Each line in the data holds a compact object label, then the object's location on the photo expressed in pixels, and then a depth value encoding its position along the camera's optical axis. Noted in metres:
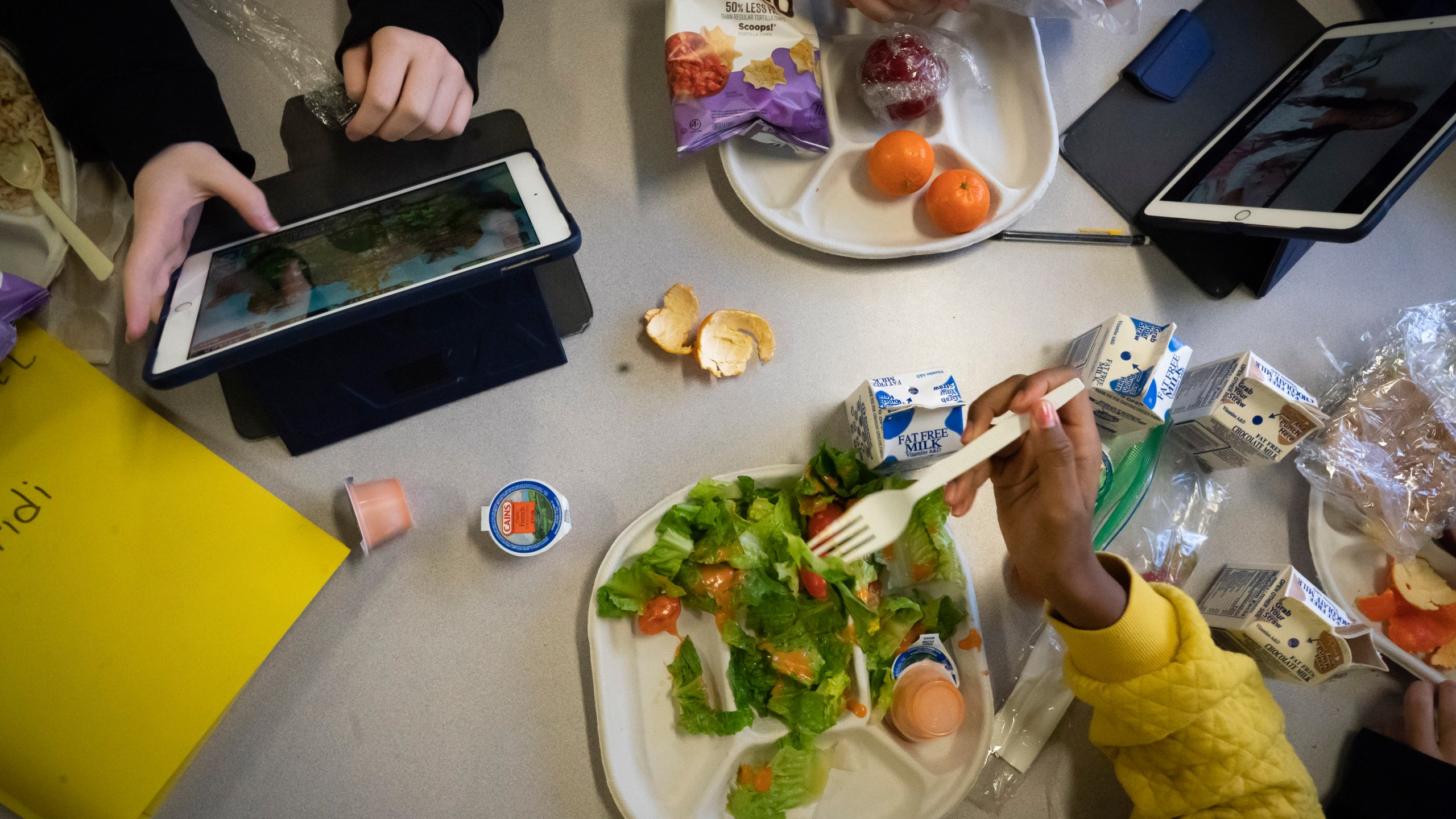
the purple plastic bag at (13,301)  0.88
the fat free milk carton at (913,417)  0.87
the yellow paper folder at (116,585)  0.87
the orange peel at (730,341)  1.00
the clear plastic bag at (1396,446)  0.98
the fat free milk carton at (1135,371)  0.90
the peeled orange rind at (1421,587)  0.96
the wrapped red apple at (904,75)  1.02
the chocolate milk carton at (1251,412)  0.92
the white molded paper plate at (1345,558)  1.00
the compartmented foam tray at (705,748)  0.88
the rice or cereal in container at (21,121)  0.91
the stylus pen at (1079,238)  1.10
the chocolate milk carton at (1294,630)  0.88
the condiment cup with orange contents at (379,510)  0.91
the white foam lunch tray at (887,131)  1.05
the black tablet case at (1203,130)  1.09
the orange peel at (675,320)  1.00
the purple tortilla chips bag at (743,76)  0.98
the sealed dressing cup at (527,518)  0.92
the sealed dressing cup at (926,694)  0.87
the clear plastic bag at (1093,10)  1.08
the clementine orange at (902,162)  1.00
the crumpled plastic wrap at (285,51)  1.01
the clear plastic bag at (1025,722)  0.95
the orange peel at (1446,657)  0.95
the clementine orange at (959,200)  1.01
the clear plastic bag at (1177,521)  1.03
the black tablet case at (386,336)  0.92
